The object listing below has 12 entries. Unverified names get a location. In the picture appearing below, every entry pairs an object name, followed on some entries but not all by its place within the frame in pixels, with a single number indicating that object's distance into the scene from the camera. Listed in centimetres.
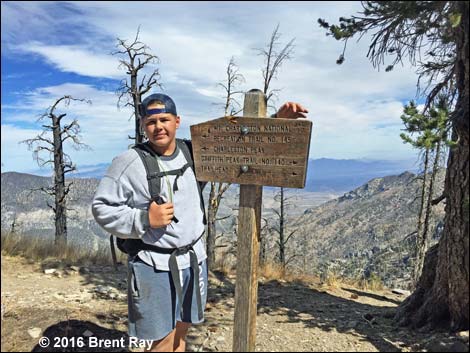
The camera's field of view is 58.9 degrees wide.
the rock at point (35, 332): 474
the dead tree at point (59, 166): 1642
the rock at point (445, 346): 388
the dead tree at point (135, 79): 1273
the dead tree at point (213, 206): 1232
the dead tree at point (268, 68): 1331
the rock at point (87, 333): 487
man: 307
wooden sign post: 334
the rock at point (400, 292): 866
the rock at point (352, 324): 529
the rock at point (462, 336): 421
